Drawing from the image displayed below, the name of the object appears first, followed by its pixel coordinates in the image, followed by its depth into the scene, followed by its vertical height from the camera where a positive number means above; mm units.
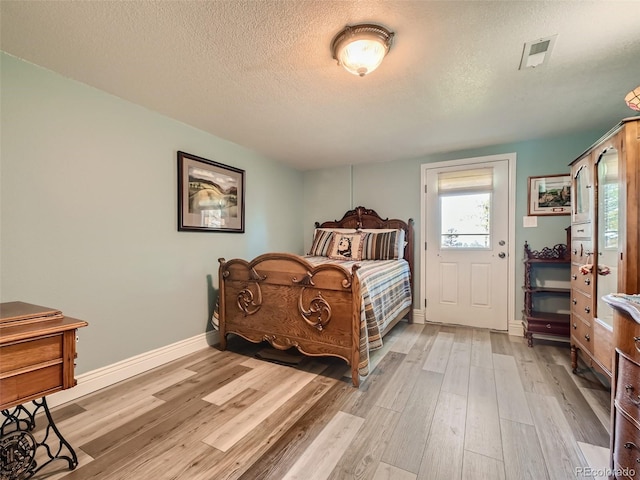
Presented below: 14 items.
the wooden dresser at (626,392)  1041 -604
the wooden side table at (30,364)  1083 -521
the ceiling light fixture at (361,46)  1398 +1006
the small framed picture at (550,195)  2969 +482
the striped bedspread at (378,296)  2070 -545
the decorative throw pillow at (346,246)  3584 -103
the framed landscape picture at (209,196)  2590 +426
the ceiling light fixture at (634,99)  1469 +742
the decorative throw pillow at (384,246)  3492 -95
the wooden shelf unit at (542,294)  2746 -582
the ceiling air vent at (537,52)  1498 +1054
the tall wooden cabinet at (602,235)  1551 +32
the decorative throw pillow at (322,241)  3822 -40
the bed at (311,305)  2066 -559
